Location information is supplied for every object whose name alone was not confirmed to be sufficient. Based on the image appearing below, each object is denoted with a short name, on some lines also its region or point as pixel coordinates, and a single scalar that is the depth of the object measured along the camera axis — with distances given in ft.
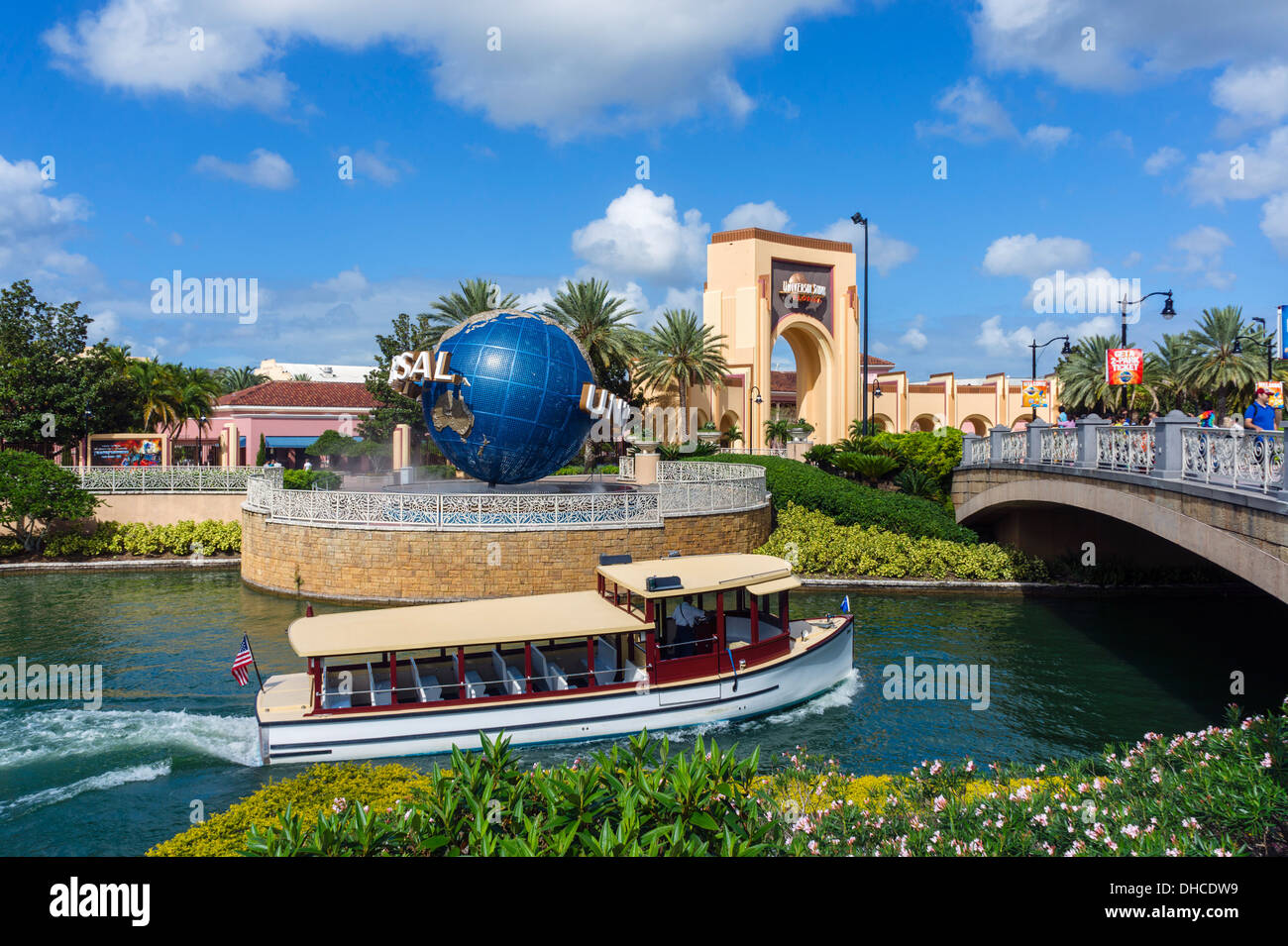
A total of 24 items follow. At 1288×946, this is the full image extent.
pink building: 171.63
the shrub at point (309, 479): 117.08
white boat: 43.27
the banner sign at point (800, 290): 176.86
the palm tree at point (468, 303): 147.74
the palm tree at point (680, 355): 159.84
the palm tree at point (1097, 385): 157.17
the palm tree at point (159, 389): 147.43
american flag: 43.50
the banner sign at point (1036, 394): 101.55
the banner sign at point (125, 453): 130.93
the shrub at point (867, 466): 126.11
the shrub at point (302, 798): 26.78
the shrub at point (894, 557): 91.58
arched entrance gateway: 173.06
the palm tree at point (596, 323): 151.02
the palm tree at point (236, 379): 276.82
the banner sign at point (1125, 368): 76.84
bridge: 40.09
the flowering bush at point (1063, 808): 24.18
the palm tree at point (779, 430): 168.76
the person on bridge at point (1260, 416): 48.93
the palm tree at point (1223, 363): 150.30
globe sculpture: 80.12
